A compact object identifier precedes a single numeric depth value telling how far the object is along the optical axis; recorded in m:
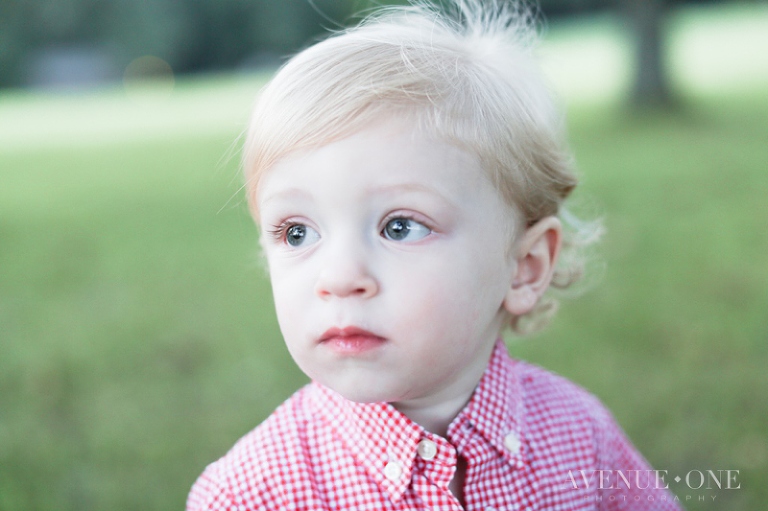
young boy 0.59
